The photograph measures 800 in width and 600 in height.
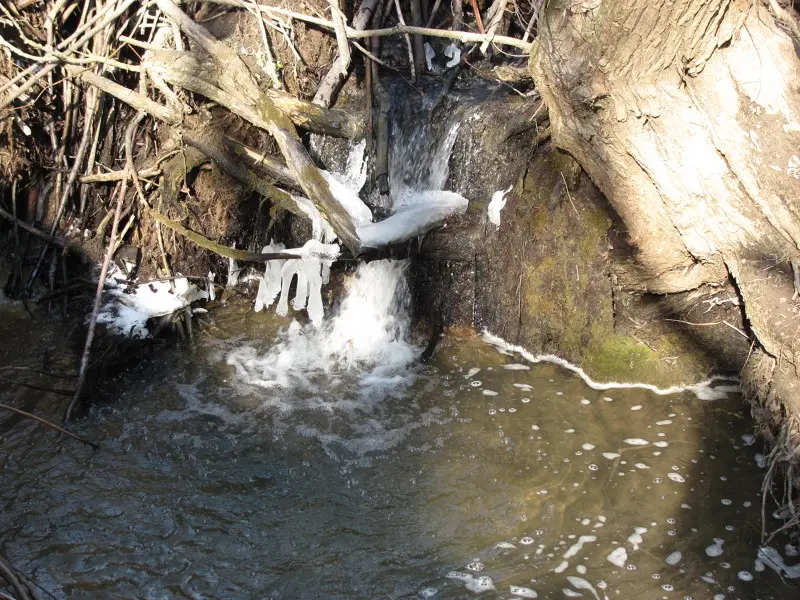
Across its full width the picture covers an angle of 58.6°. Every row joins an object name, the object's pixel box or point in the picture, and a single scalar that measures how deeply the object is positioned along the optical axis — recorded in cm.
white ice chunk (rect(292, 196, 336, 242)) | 473
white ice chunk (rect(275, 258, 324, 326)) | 471
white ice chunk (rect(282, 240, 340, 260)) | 468
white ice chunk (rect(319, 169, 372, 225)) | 460
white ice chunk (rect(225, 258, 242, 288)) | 526
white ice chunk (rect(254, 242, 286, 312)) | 489
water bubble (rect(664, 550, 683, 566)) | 300
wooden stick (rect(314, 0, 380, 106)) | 494
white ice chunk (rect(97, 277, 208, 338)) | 471
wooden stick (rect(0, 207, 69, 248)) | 480
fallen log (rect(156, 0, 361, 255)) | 443
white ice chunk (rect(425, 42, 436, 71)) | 534
